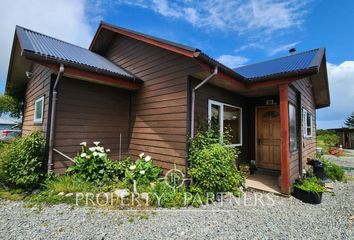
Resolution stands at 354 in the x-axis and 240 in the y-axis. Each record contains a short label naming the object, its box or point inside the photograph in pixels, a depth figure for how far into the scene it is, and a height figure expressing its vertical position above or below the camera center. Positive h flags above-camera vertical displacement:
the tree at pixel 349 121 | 38.66 +3.30
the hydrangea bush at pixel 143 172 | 4.61 -1.00
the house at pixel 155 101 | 4.62 +0.95
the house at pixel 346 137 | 21.00 -0.01
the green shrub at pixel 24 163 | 4.15 -0.76
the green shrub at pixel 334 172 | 6.53 -1.25
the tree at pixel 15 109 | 9.54 +1.09
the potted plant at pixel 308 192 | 4.16 -1.25
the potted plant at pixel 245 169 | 6.07 -1.11
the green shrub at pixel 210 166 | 4.15 -0.73
